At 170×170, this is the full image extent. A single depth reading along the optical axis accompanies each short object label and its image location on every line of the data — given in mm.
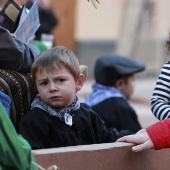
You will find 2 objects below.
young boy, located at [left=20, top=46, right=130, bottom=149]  7617
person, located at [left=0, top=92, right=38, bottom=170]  5906
